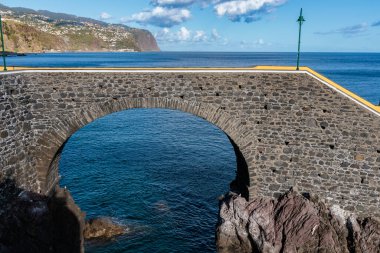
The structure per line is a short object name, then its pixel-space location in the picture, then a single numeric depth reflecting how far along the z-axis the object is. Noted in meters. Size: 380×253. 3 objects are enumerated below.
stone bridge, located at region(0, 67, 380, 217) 14.94
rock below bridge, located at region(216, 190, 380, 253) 14.21
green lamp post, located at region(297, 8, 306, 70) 14.48
